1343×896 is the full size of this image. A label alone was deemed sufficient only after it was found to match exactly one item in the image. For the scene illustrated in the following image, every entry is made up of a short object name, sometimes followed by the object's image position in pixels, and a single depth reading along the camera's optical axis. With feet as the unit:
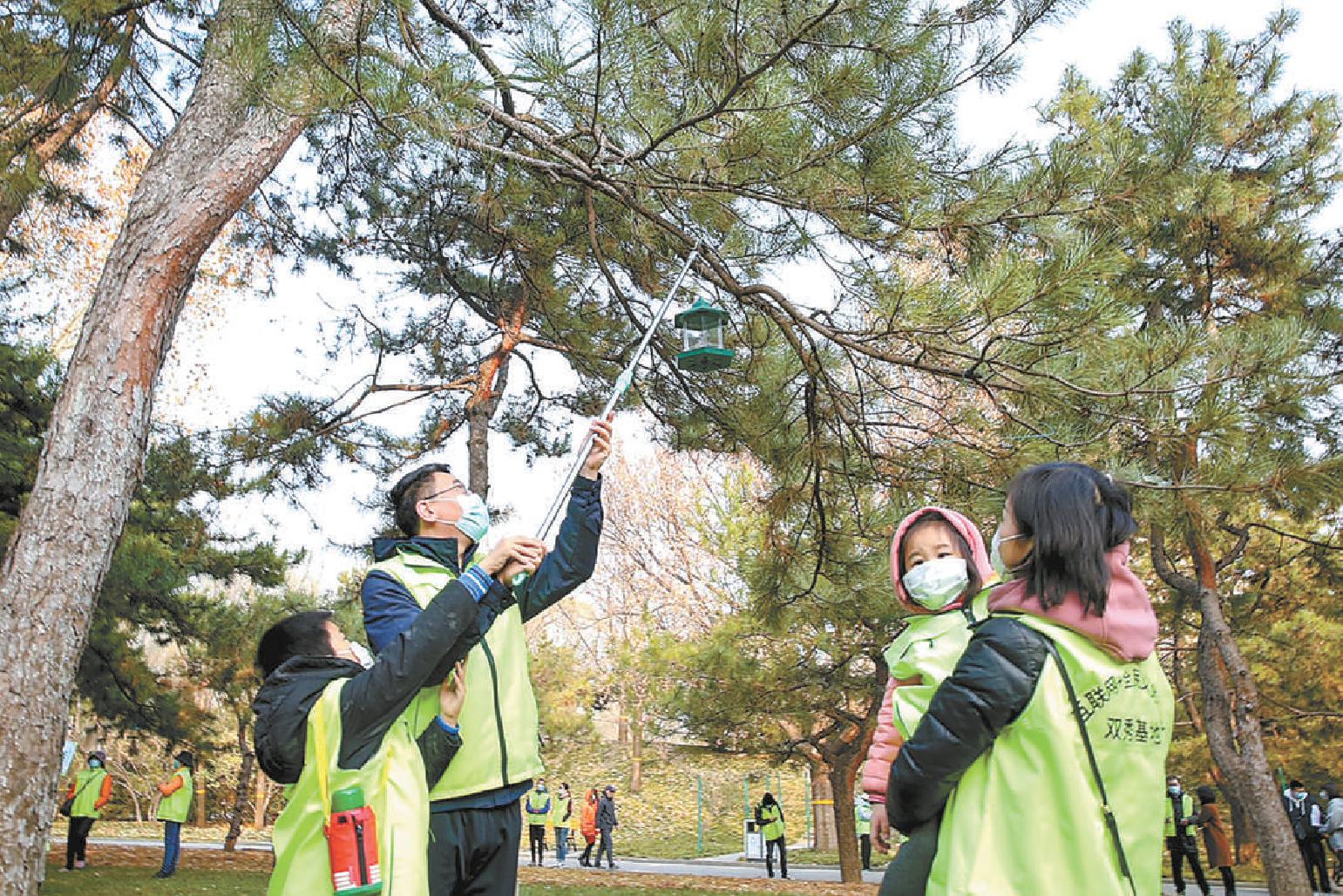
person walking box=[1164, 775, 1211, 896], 36.63
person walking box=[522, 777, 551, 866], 52.47
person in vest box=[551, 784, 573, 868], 56.95
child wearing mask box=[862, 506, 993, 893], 6.75
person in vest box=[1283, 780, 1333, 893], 37.37
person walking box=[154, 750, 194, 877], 35.09
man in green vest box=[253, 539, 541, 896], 6.24
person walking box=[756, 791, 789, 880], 46.98
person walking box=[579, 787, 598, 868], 56.13
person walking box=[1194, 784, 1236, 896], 35.19
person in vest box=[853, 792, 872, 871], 51.70
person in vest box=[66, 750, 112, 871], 35.63
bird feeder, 12.71
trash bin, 57.00
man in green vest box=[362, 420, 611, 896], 7.54
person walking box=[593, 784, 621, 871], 53.72
